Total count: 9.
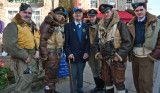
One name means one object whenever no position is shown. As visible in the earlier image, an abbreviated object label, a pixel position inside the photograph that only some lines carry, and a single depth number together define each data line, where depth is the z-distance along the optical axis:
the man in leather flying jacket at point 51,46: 3.37
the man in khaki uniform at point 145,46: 2.95
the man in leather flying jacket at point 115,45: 3.11
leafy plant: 3.68
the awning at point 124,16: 13.74
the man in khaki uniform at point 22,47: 2.88
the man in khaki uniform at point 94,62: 4.25
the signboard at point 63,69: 4.97
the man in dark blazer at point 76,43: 3.73
